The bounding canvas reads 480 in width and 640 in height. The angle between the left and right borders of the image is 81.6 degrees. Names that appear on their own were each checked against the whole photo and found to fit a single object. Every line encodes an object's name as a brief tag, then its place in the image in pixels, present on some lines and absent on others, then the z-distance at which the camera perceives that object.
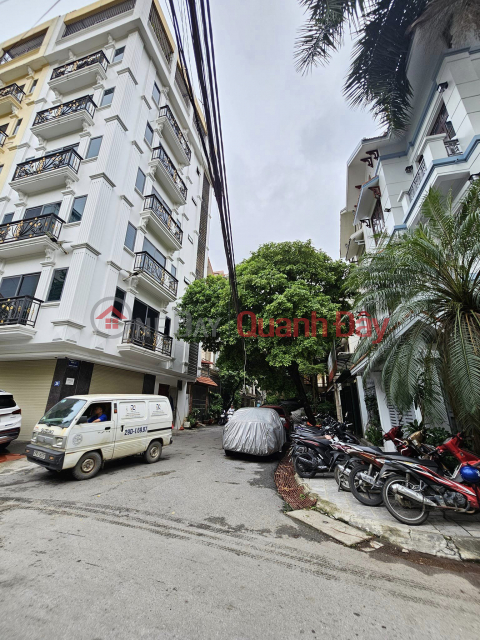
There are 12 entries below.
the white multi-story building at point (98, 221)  9.52
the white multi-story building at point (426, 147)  6.27
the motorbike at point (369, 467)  4.33
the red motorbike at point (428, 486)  3.60
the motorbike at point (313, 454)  5.95
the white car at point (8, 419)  7.09
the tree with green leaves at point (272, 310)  10.04
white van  5.43
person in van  6.03
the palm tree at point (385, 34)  5.58
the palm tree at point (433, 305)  4.14
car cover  7.57
